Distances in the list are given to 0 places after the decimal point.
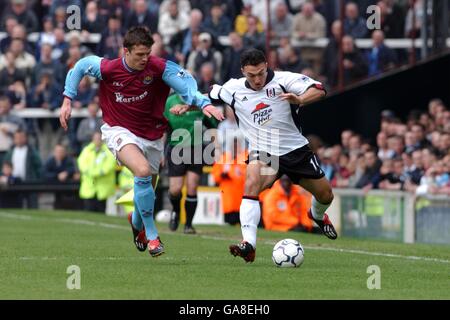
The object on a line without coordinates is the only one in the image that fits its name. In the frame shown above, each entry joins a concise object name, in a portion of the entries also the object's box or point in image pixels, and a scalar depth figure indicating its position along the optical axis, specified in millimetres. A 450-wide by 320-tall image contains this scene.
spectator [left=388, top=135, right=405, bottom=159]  20775
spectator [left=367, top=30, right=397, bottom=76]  22797
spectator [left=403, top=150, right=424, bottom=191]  19734
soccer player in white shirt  12359
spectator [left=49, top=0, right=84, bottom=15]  26109
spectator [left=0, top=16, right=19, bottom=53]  26156
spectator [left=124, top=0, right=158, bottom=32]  25578
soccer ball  11852
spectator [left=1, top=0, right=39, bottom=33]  26484
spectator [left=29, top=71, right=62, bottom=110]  25625
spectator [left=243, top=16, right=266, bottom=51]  24312
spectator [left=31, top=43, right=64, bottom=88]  25594
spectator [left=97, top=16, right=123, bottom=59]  25062
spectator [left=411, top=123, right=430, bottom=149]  20594
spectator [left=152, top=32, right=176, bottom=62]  23933
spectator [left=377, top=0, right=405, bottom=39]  22406
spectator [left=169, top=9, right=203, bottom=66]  25031
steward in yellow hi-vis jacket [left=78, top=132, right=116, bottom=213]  23672
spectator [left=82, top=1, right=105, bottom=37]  25656
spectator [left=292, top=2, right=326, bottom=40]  23881
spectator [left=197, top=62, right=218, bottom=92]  23312
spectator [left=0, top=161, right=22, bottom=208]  24562
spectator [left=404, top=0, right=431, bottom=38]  22484
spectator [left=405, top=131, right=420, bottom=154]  20484
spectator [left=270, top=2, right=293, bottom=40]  24188
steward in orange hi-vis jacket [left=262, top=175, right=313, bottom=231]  20859
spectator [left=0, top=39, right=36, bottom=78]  25859
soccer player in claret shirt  12211
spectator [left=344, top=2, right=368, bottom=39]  23000
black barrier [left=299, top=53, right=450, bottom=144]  23328
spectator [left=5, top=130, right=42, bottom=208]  24688
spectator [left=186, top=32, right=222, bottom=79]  24516
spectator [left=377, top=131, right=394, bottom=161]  20891
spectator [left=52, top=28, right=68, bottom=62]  25812
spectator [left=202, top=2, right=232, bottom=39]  25312
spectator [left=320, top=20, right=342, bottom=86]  23016
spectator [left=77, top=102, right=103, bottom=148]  24812
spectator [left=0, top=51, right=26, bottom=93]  25812
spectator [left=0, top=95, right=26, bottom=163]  25125
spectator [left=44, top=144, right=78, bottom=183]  24844
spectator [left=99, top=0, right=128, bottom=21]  25594
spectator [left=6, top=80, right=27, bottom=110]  25812
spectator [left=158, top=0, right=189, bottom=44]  25594
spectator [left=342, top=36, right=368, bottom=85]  22906
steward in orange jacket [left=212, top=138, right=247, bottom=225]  21719
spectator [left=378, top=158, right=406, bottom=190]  19953
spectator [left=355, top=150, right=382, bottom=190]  20406
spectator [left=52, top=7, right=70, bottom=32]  26302
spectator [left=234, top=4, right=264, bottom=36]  25109
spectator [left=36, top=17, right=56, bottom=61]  26156
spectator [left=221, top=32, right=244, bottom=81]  24547
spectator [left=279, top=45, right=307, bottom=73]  23797
